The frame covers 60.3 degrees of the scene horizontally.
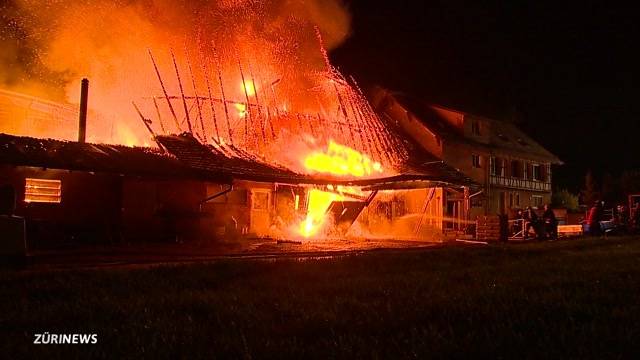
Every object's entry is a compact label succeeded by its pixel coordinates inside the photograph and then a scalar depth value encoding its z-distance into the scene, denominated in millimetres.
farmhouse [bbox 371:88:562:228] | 37062
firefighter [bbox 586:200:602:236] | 25781
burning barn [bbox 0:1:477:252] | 18156
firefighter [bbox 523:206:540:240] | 23984
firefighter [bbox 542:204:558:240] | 24547
